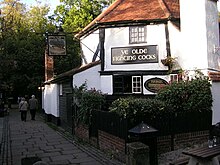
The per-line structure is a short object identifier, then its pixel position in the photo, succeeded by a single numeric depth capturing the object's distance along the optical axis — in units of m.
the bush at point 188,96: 8.08
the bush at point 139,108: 6.41
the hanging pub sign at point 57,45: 13.57
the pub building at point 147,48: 10.25
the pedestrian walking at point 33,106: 16.88
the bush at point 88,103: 8.74
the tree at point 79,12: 28.48
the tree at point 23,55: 23.97
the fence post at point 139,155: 5.01
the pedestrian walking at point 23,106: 16.13
